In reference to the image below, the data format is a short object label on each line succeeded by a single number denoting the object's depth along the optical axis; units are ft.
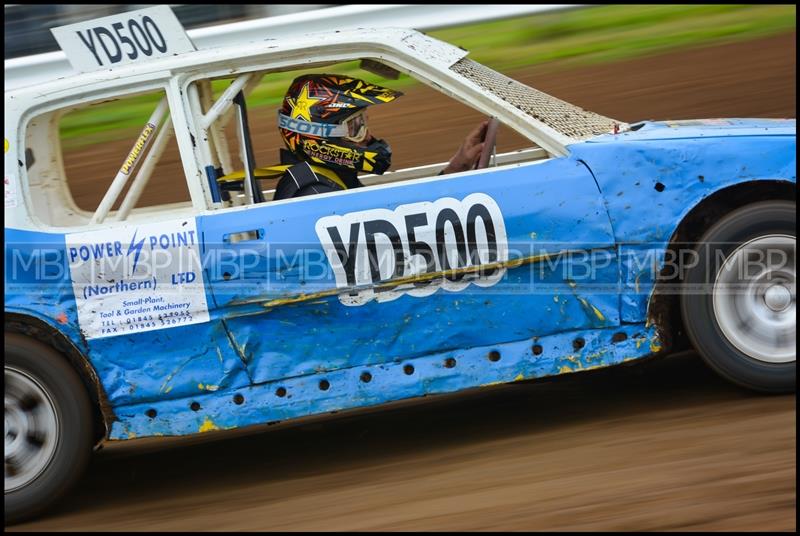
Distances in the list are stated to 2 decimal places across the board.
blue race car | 28.89
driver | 31.45
